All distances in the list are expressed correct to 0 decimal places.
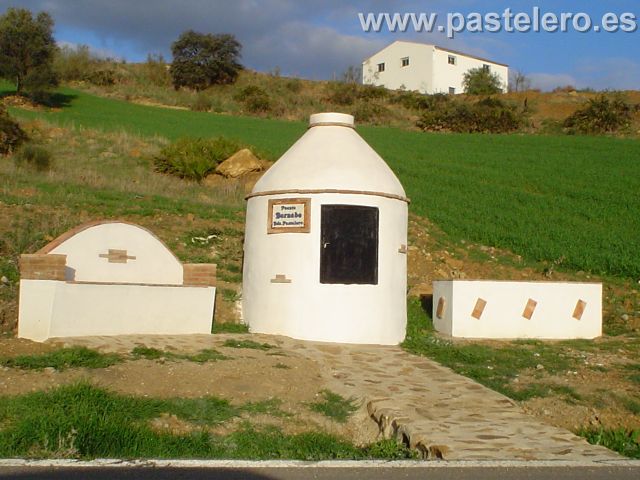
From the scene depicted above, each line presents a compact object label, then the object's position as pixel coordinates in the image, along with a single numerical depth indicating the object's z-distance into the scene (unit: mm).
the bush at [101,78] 59375
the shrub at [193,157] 29219
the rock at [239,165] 29453
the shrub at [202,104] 54438
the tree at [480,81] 69938
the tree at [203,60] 64062
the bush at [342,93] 59875
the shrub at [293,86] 63562
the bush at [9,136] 28562
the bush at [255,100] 55156
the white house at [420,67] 70438
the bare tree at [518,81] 81188
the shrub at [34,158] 26464
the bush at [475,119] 52250
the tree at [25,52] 46219
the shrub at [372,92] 61188
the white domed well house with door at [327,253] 13203
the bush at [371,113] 55281
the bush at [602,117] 49906
